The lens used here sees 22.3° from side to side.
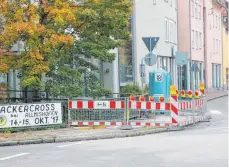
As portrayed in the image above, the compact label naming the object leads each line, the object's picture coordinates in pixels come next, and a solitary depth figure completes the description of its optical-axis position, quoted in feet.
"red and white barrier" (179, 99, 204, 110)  74.40
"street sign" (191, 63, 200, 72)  112.27
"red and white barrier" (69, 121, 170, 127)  64.13
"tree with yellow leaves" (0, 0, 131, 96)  61.87
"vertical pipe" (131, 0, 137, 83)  115.65
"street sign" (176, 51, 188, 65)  76.85
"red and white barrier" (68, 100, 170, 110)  63.82
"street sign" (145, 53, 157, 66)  69.41
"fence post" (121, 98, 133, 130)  62.66
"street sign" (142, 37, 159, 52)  69.21
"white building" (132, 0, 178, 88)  120.67
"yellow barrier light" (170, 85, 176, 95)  65.94
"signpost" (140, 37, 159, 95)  69.26
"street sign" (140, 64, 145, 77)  74.49
